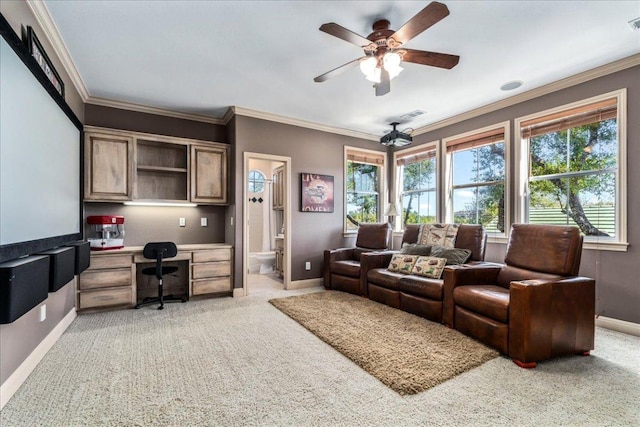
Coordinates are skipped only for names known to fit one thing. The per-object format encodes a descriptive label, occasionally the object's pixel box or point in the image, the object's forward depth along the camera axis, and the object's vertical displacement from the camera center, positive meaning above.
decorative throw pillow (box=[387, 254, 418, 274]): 3.81 -0.67
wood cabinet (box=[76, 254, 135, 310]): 3.49 -0.85
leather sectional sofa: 3.26 -0.85
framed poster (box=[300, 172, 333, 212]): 4.93 +0.35
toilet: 6.27 -1.01
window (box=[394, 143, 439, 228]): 5.14 +0.54
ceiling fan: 2.07 +1.28
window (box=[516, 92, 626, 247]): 3.17 +0.53
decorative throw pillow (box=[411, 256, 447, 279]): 3.46 -0.65
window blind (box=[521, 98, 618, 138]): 3.17 +1.10
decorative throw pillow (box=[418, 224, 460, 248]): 3.92 -0.30
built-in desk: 3.53 -0.84
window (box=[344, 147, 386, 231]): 5.57 +0.53
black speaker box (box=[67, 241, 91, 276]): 2.63 -0.39
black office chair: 3.68 -0.54
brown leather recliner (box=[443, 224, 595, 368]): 2.30 -0.75
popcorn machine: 3.63 -0.25
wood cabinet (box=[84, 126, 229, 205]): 3.72 +0.62
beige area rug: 2.16 -1.18
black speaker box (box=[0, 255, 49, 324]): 1.40 -0.38
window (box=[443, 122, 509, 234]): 4.15 +0.52
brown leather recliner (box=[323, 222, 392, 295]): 4.43 -0.73
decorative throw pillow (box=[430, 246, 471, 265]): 3.59 -0.52
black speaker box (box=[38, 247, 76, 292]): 1.98 -0.38
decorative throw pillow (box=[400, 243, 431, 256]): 3.94 -0.50
